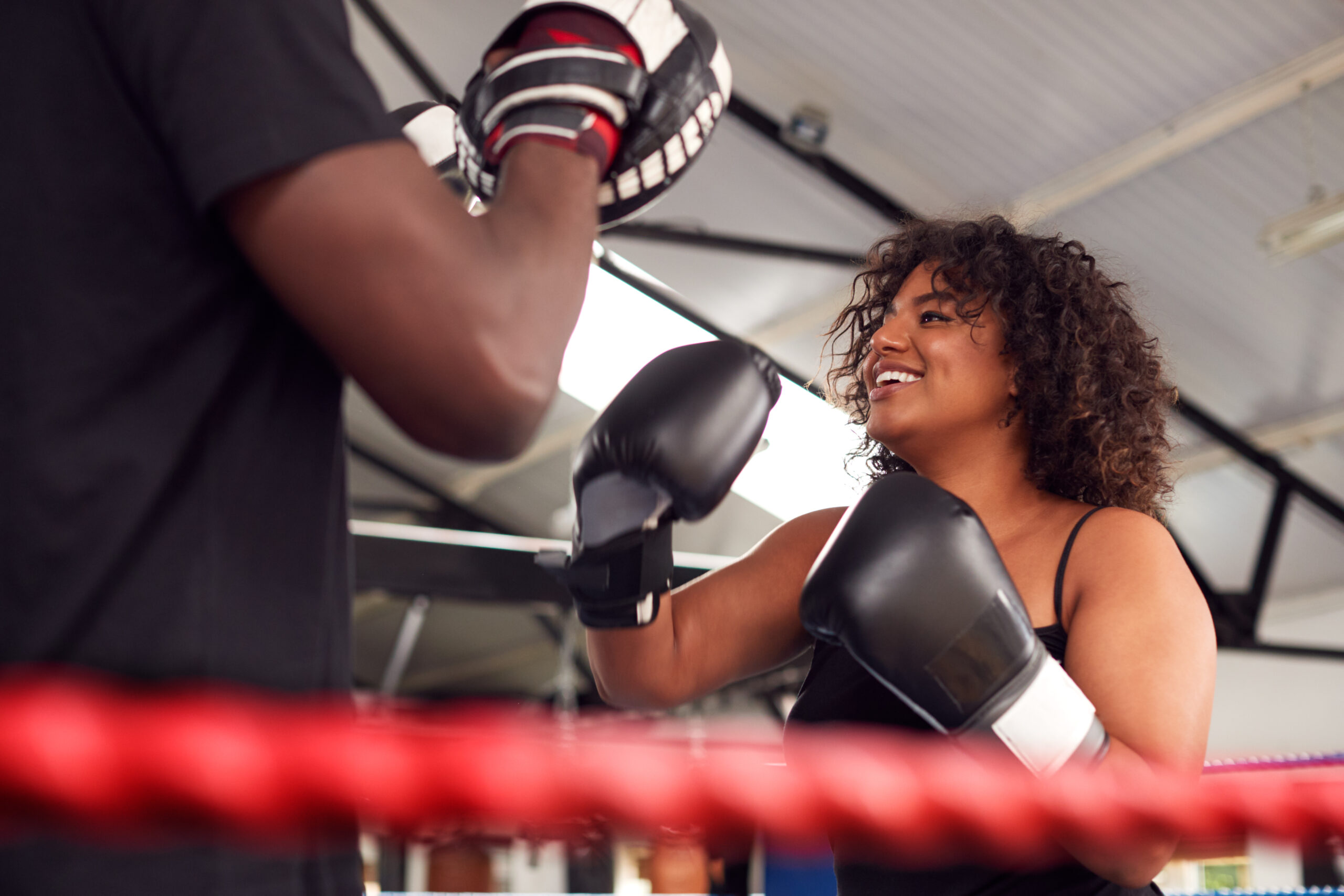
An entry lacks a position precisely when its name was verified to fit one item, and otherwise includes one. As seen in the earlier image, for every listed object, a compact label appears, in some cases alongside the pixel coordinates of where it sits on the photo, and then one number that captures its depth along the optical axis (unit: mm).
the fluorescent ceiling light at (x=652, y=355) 6102
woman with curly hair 1147
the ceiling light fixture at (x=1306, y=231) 3424
